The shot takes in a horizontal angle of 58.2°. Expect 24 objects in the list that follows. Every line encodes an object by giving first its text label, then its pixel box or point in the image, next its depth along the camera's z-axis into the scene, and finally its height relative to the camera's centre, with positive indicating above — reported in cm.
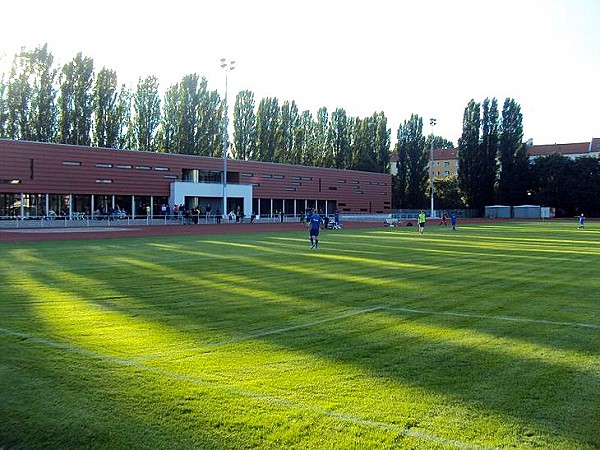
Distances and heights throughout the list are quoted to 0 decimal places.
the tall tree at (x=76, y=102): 6247 +1172
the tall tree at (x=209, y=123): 7512 +1122
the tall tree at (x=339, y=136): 9694 +1209
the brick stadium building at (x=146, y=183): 5034 +221
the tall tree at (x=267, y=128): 8594 +1197
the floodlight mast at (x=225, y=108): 5175 +900
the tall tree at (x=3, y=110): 5848 +986
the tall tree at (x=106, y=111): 6550 +1118
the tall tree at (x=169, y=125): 7338 +1055
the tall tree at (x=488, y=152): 9938 +959
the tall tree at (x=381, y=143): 9931 +1112
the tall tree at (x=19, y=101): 5884 +1102
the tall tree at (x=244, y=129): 8512 +1157
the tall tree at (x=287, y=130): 8931 +1220
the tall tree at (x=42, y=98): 6028 +1168
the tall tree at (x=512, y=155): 9850 +902
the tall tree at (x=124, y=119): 6806 +1060
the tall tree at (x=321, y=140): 9656 +1128
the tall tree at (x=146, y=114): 7088 +1161
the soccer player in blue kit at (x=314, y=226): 2530 -108
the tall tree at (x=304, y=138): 9176 +1133
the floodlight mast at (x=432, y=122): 7750 +1179
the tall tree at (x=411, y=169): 10081 +648
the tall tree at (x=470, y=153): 10000 +942
